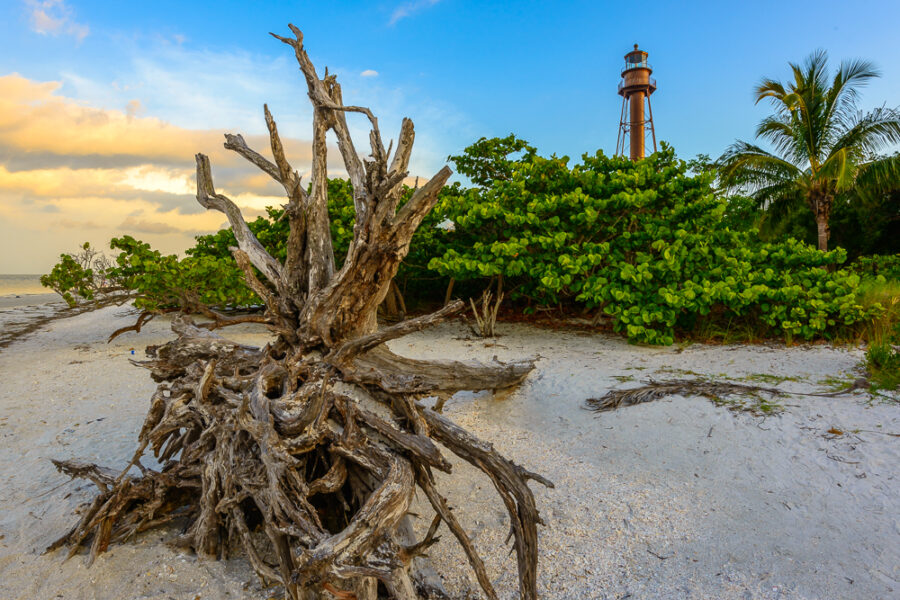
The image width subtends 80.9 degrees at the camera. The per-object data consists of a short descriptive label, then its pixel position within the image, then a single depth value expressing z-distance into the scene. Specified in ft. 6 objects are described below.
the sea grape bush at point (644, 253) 29.94
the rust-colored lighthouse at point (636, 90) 104.32
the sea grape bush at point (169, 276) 35.65
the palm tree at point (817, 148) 56.90
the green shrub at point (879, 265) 49.90
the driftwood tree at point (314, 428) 9.24
